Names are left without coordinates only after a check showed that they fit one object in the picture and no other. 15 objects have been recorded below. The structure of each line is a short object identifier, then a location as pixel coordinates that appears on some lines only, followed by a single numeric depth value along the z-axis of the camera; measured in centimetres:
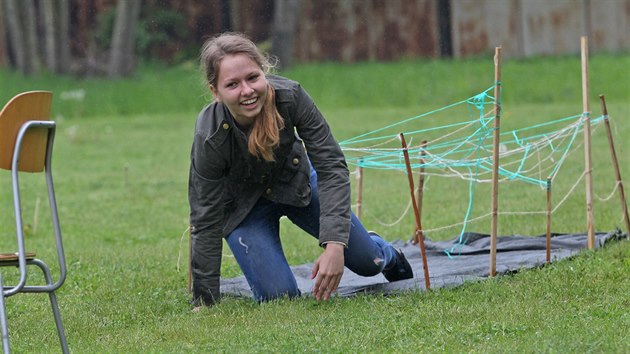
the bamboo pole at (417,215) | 1217
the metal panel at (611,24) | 4566
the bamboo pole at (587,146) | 1362
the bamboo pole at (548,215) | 1307
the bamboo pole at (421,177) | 1469
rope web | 1355
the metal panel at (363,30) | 4856
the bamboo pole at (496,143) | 1235
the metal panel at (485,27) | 4628
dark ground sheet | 1312
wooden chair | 888
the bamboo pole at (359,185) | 1509
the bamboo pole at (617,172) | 1429
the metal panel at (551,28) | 4600
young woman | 1144
